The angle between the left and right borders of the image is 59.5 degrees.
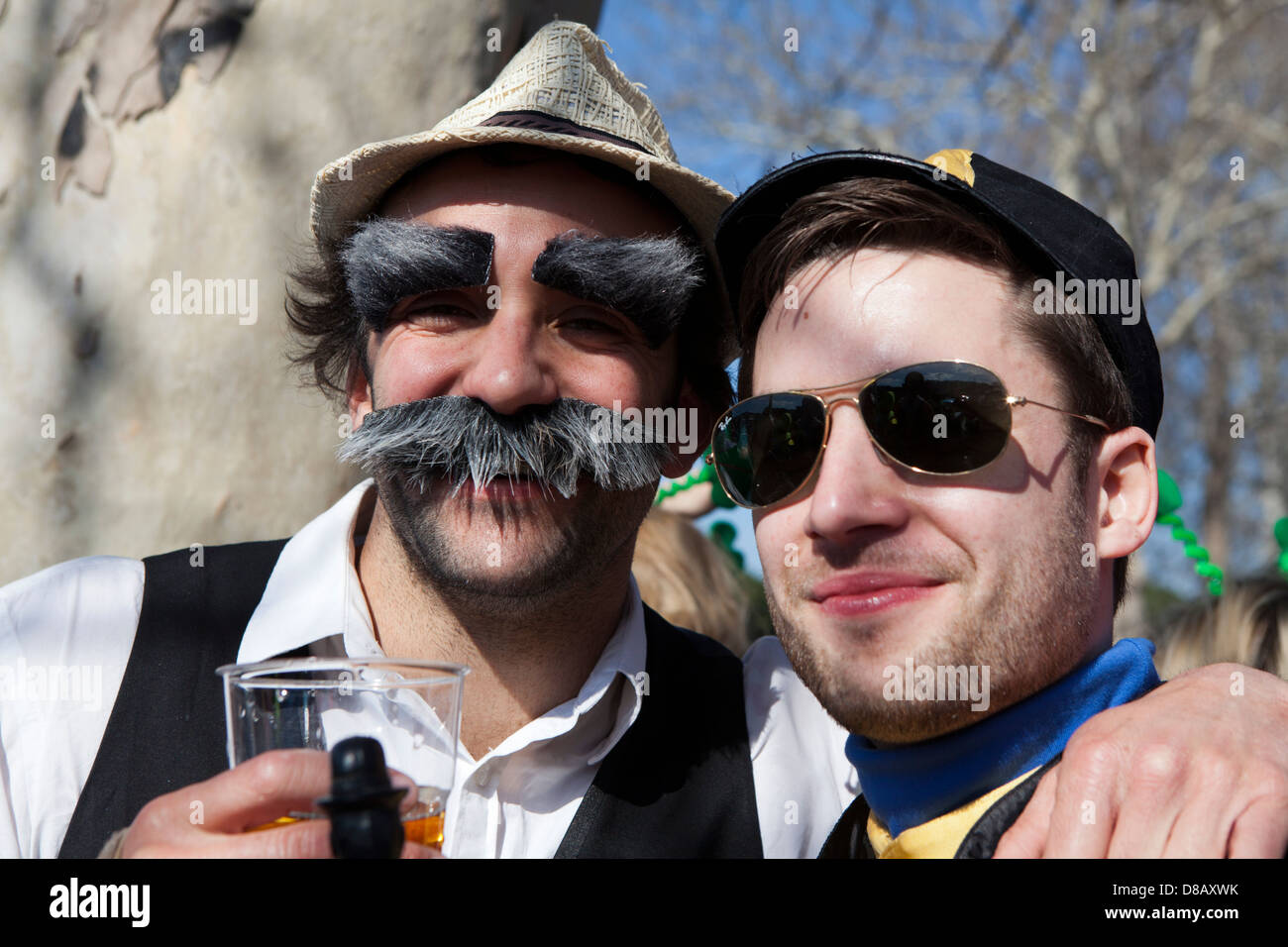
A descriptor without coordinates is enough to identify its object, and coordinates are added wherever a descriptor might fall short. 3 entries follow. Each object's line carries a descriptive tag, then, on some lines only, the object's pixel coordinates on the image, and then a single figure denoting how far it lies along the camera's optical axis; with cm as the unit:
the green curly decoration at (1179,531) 69
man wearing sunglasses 43
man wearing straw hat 51
